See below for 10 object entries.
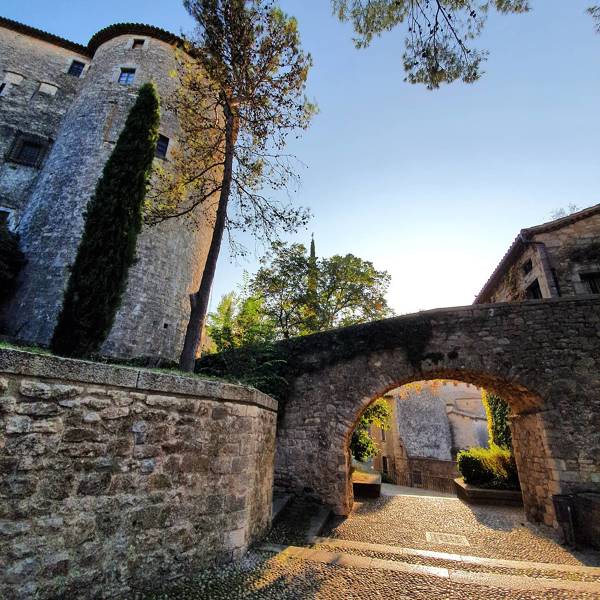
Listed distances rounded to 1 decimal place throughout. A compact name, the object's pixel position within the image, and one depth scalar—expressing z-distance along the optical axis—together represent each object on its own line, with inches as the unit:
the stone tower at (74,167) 422.3
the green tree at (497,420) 364.2
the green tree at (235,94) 271.1
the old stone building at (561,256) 422.0
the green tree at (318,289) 616.1
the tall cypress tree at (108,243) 237.9
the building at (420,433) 774.5
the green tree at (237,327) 326.6
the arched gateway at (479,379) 229.6
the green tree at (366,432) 401.4
